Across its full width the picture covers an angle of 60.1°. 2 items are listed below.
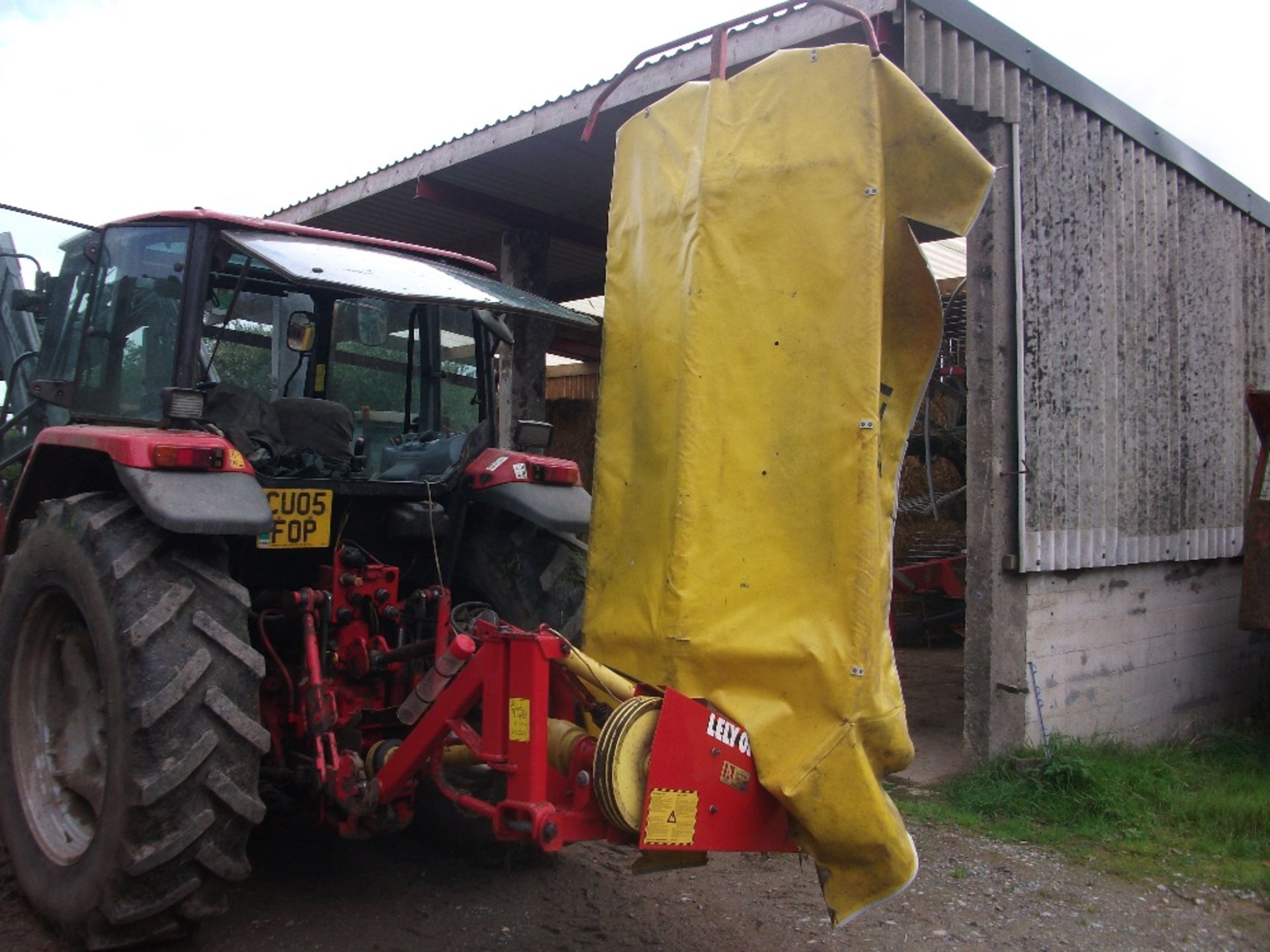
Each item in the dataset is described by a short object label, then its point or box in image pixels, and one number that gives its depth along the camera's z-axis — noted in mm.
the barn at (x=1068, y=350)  5551
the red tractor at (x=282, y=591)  2793
